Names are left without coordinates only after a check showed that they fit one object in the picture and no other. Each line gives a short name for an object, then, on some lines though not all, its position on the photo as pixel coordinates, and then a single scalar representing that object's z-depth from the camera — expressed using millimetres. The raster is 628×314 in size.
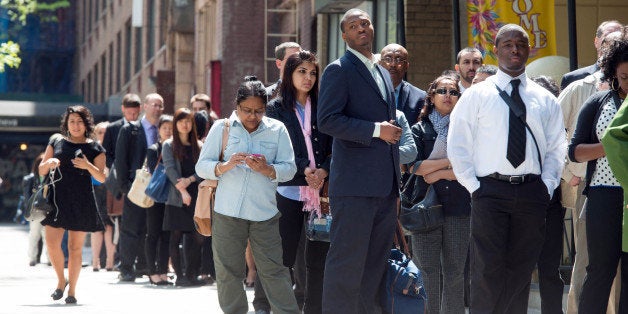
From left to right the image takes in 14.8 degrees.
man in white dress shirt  13983
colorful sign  23453
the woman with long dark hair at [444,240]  16991
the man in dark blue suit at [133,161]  29581
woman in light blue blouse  17047
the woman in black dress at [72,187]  23550
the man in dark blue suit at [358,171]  14763
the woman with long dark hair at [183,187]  27422
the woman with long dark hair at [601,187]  14171
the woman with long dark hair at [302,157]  17339
